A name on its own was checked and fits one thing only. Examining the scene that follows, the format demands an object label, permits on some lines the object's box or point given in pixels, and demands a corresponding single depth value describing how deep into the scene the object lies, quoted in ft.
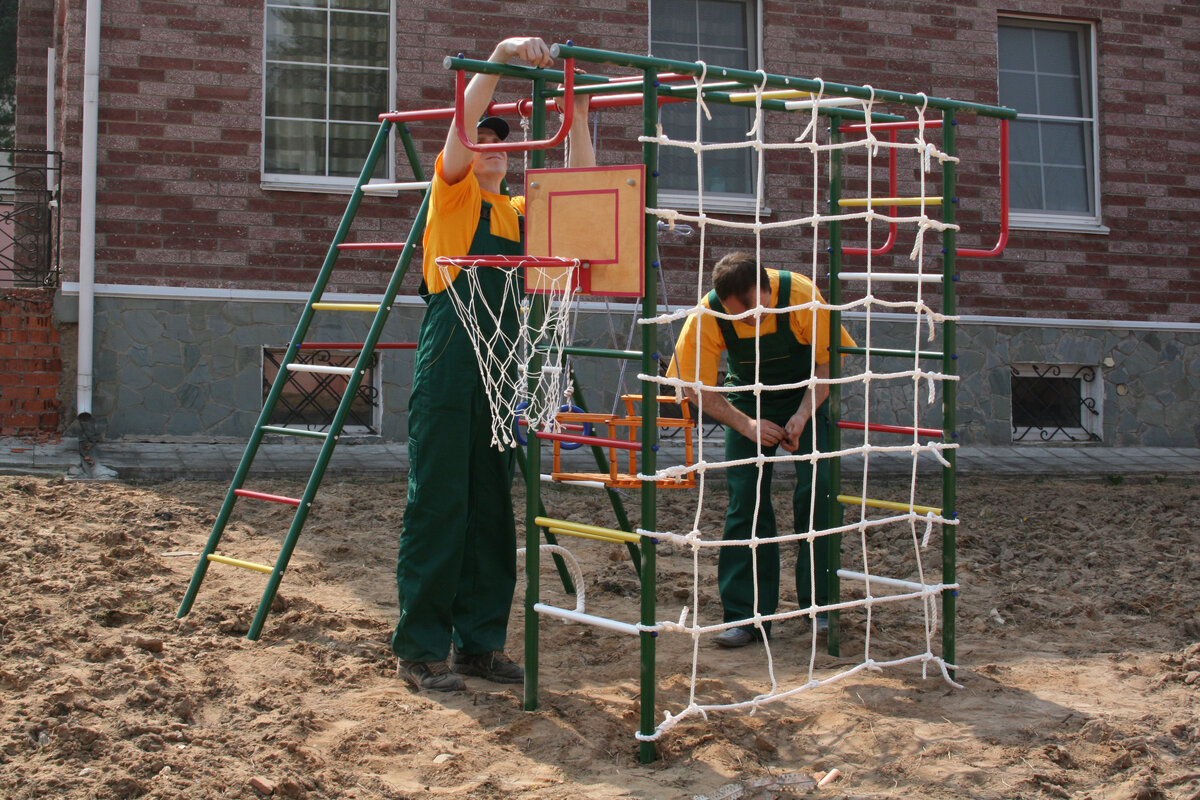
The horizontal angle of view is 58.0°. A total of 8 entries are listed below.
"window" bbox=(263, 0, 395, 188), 29.37
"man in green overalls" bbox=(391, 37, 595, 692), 12.94
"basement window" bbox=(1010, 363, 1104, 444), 34.55
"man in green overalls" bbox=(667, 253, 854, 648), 14.40
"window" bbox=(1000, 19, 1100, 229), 35.27
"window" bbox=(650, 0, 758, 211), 32.07
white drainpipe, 26.91
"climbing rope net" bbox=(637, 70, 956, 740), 11.86
